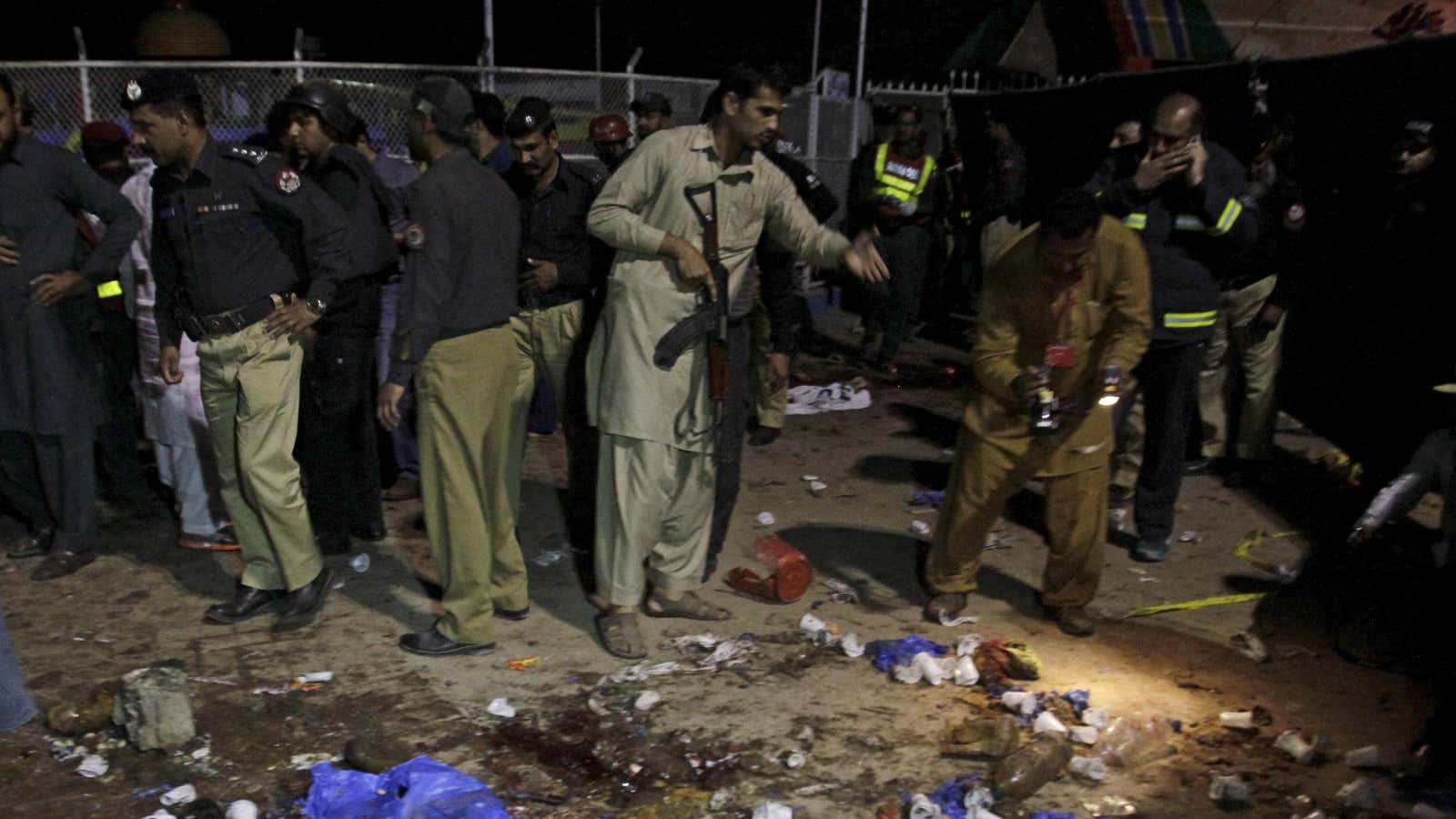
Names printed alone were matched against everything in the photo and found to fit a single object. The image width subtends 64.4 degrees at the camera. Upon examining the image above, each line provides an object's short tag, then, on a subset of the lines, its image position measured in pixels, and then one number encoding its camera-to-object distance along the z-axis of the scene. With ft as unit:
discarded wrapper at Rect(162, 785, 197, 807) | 11.27
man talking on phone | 16.11
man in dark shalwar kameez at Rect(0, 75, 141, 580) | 16.17
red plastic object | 16.12
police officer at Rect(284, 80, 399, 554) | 16.55
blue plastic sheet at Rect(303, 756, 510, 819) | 10.54
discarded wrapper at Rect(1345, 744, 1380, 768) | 12.25
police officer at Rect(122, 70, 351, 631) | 14.23
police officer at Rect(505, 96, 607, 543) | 16.70
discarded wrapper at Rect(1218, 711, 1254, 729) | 13.03
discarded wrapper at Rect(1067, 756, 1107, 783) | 11.85
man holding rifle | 13.83
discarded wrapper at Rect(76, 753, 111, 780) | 11.78
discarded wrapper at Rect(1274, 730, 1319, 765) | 12.37
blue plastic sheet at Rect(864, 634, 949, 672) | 14.20
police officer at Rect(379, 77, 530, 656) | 13.43
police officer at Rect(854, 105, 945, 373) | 30.81
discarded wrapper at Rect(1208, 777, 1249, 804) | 11.52
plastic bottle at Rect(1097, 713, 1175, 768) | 12.30
